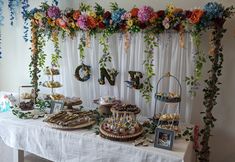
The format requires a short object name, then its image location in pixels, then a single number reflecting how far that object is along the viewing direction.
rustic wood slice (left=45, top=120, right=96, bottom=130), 2.04
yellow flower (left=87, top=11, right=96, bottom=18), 2.35
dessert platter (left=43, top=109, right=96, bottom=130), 2.05
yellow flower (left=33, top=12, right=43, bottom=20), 2.61
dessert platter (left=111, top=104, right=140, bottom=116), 2.09
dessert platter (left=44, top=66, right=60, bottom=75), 2.58
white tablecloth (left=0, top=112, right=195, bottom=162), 1.75
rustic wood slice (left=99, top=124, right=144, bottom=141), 1.85
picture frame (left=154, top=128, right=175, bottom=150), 1.74
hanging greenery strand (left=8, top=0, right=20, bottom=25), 3.20
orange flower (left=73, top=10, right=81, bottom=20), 2.41
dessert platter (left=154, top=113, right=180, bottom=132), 2.02
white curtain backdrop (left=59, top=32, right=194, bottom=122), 2.31
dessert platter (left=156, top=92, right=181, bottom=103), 2.04
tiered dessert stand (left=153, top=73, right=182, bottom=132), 2.01
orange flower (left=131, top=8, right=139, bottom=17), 2.21
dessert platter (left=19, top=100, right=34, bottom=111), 2.54
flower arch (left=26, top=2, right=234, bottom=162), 2.02
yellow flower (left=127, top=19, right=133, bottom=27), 2.22
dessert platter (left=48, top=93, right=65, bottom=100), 2.54
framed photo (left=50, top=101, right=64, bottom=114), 2.38
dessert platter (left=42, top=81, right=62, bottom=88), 2.54
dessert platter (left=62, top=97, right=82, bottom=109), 2.45
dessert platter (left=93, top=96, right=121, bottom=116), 2.32
